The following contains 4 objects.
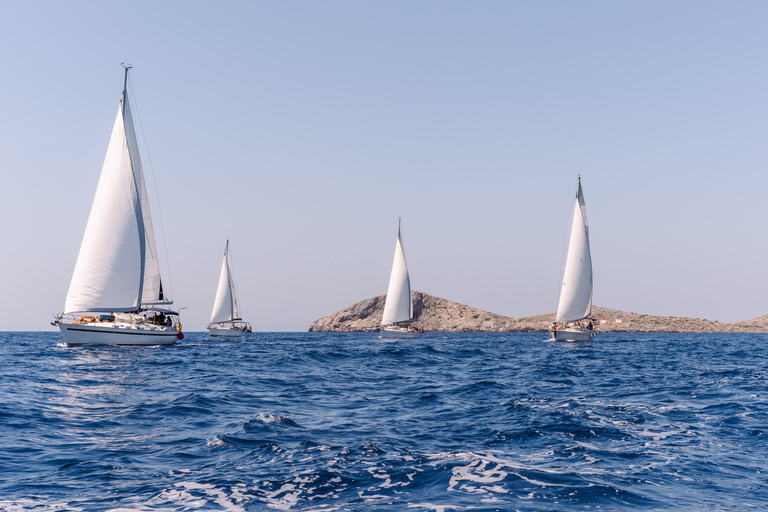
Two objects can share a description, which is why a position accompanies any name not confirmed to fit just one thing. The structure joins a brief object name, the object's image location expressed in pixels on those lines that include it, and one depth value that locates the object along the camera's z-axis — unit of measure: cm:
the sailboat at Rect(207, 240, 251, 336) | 9412
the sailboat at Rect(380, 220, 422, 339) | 9188
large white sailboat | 4400
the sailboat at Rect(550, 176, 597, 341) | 7094
